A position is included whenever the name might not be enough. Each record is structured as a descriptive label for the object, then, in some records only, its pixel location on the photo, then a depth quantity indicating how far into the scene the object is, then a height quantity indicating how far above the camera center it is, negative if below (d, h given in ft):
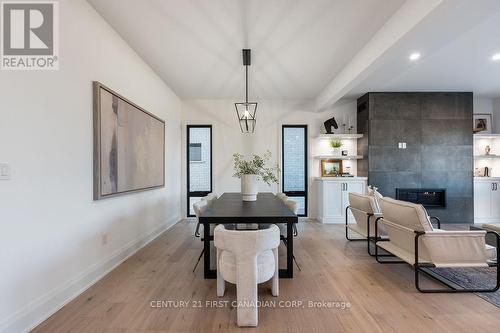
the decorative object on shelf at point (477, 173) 19.95 -0.70
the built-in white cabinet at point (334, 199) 18.76 -2.50
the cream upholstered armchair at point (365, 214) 11.65 -2.25
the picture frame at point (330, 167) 20.36 -0.23
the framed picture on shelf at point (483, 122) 20.13 +3.21
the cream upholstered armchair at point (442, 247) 8.24 -2.65
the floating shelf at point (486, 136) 19.03 +2.03
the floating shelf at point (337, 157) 19.56 +0.53
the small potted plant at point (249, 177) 11.83 -0.58
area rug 8.31 -4.17
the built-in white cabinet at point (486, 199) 18.99 -2.54
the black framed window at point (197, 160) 20.76 +0.34
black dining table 8.34 -1.68
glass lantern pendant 12.04 +5.03
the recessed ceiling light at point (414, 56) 10.35 +4.33
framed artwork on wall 9.30 +0.80
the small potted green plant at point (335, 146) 20.01 +1.40
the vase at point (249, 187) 11.93 -1.04
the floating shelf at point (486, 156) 19.29 +0.57
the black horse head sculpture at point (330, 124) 19.86 +2.99
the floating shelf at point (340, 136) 19.39 +2.08
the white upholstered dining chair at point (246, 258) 6.56 -2.36
